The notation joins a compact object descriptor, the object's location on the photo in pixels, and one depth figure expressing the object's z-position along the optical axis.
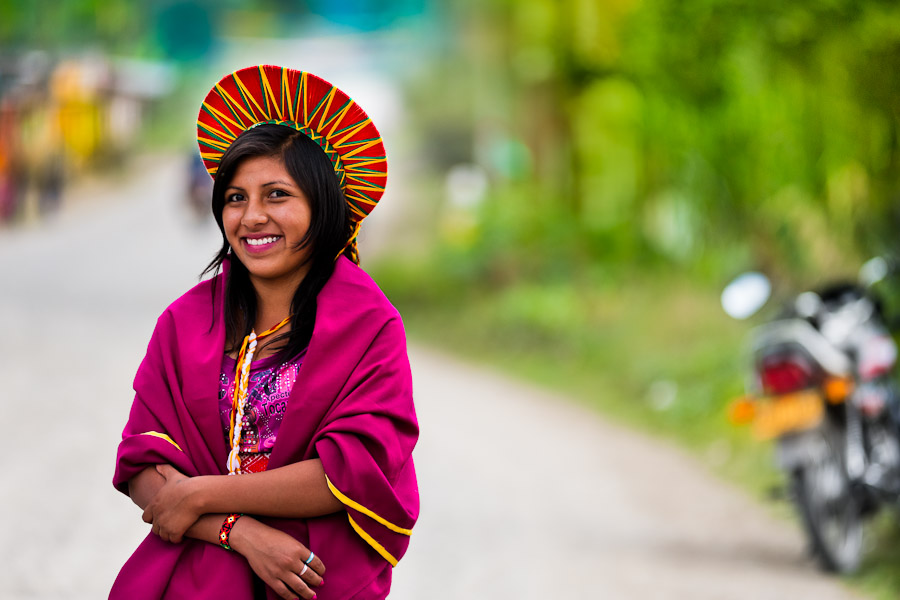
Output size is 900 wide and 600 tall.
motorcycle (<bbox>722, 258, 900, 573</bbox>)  10.36
